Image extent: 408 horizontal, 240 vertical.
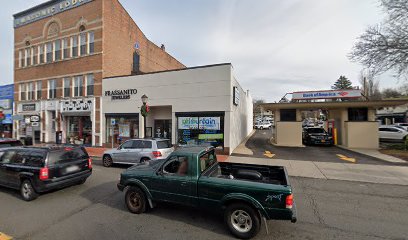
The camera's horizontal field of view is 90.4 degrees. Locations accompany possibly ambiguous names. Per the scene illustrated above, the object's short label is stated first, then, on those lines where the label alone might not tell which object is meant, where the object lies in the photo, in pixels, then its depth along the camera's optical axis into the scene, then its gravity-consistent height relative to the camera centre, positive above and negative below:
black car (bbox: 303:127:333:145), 17.02 -1.36
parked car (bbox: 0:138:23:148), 10.29 -0.98
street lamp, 12.13 +0.85
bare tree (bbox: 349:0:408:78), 13.54 +5.15
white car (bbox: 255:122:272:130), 43.53 -0.61
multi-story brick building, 17.52 +5.95
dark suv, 5.77 -1.35
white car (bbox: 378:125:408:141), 18.65 -1.09
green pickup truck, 3.71 -1.35
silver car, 9.47 -1.37
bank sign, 16.33 +2.28
